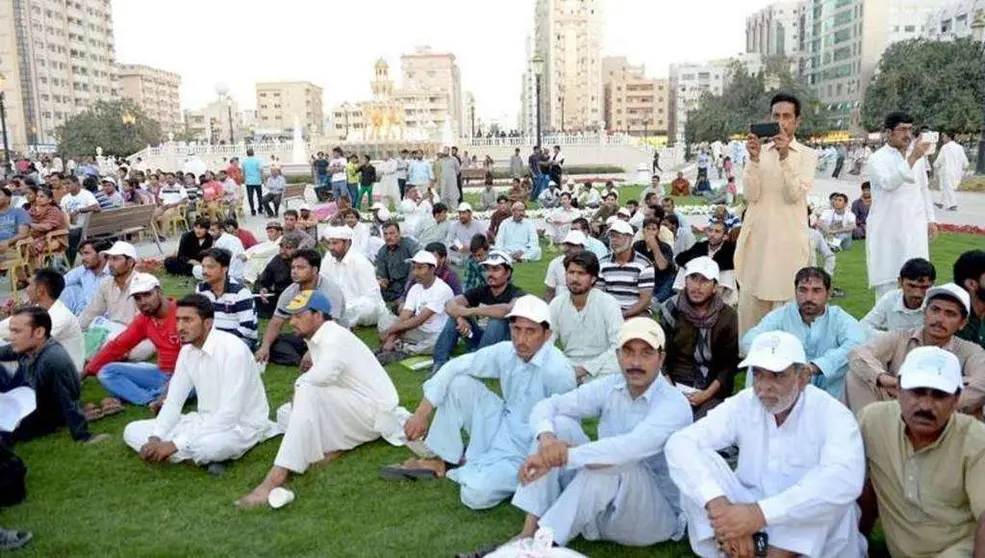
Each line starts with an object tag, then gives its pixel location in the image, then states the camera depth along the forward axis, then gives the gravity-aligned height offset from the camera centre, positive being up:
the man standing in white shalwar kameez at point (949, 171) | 18.00 -0.45
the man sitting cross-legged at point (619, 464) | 3.64 -1.36
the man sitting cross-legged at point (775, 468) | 3.10 -1.24
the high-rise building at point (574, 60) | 106.12 +13.21
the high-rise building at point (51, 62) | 77.19 +11.74
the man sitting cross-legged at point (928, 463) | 3.03 -1.20
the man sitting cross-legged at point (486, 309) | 6.18 -1.13
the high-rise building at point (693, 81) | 120.19 +11.43
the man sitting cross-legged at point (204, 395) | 4.84 -1.34
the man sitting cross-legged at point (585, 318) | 5.45 -1.06
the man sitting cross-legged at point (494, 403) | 4.30 -1.32
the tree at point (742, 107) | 54.75 +3.42
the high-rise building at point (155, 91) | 118.31 +12.53
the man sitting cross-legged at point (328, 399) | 4.68 -1.40
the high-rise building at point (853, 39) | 81.56 +11.77
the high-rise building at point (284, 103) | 149.38 +12.17
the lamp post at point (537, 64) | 24.67 +2.97
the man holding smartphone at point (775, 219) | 5.66 -0.45
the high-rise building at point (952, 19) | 67.25 +11.58
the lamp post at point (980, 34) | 23.74 +3.59
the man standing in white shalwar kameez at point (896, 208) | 6.14 -0.44
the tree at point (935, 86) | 37.28 +3.10
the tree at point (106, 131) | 57.91 +3.09
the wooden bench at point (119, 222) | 12.19 -0.75
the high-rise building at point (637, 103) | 127.81 +8.81
